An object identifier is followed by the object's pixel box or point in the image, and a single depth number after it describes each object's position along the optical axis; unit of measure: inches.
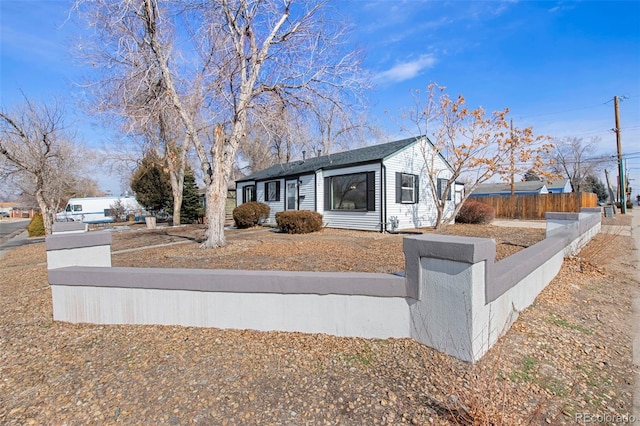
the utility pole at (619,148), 901.2
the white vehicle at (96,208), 1058.4
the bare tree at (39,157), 472.4
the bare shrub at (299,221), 437.7
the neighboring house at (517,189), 1467.8
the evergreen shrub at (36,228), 620.7
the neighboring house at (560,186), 1566.2
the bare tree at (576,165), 1475.1
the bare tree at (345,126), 299.1
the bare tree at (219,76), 269.3
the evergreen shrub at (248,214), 551.2
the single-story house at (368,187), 453.4
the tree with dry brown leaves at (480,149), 457.1
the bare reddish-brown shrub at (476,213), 591.0
